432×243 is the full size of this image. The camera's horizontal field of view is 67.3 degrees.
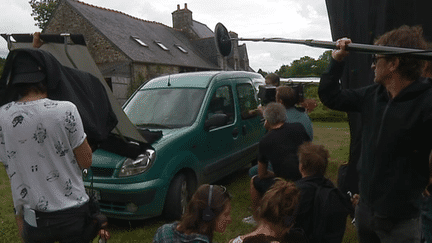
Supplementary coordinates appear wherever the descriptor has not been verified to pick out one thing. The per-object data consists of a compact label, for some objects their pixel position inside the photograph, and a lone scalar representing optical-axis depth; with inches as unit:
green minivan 152.3
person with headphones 76.4
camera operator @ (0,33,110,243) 70.8
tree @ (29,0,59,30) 1456.7
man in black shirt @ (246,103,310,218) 131.7
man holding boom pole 68.8
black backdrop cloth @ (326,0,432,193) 100.1
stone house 916.6
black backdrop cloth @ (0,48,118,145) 73.1
